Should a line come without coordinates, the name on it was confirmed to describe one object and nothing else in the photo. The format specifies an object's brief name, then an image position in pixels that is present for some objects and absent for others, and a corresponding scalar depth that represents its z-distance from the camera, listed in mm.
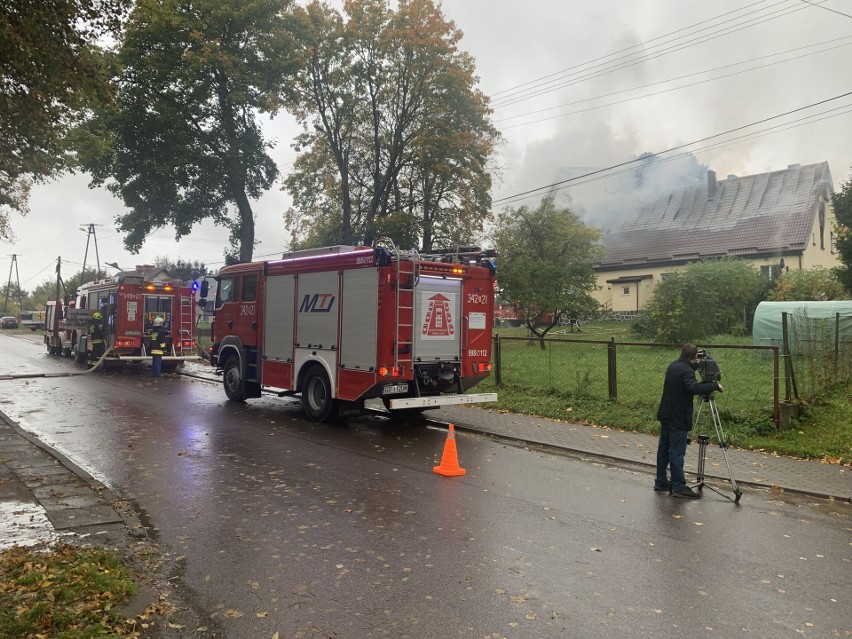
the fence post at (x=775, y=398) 10055
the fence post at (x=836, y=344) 10922
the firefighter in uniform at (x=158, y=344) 21172
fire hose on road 18347
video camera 7004
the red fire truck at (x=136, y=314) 21125
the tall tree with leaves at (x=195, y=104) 27234
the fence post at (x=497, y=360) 15332
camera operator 7160
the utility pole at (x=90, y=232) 59750
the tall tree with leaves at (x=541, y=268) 24078
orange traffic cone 7977
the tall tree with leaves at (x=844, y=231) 20750
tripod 7086
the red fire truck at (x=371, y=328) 10531
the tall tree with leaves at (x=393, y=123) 26500
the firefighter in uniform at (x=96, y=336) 21922
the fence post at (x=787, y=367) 10164
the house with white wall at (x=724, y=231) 39750
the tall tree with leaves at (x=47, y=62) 7418
